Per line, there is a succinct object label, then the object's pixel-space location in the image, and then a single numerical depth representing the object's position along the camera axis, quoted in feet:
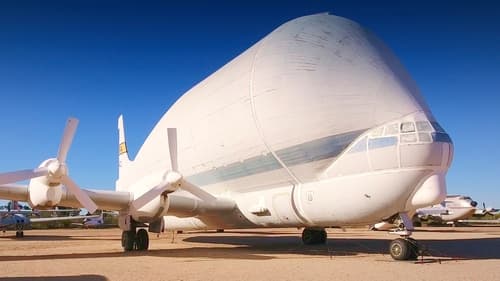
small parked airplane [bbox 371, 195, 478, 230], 159.84
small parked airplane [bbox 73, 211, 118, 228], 209.65
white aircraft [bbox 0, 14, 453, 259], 44.57
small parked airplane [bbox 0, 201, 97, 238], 129.08
